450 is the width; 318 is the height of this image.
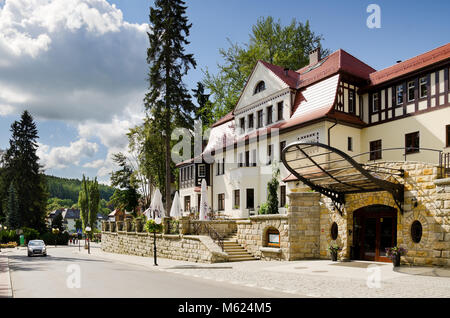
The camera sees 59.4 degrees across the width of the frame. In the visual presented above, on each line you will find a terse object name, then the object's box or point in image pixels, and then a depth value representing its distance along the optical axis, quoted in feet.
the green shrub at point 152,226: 74.87
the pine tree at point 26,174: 190.39
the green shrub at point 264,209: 85.10
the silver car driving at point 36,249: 104.01
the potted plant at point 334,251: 60.90
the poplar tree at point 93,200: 226.58
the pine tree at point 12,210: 184.41
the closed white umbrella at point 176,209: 92.01
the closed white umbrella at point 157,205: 97.45
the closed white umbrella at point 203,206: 86.28
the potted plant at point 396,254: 51.75
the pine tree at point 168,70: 109.50
